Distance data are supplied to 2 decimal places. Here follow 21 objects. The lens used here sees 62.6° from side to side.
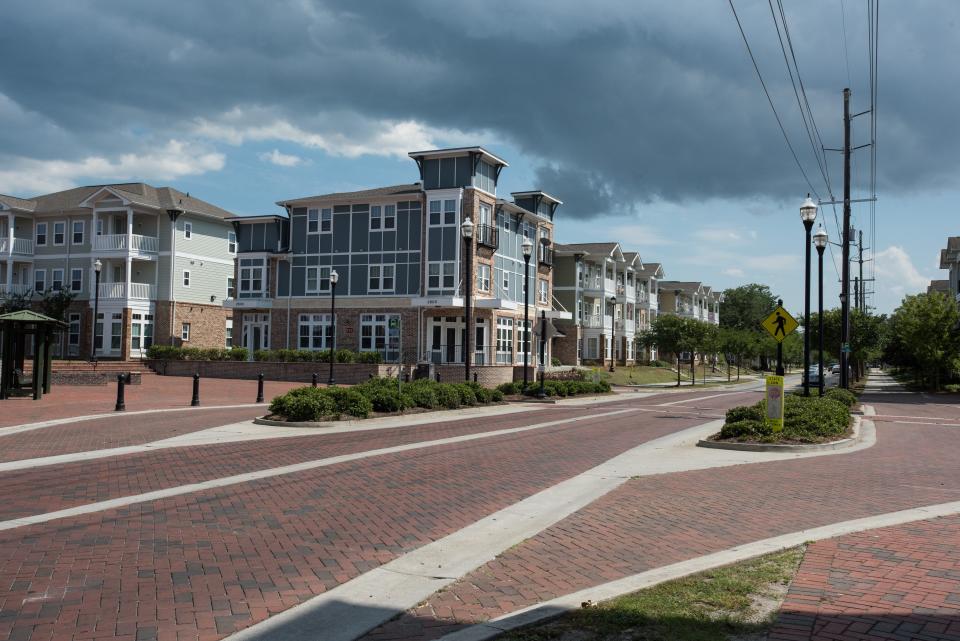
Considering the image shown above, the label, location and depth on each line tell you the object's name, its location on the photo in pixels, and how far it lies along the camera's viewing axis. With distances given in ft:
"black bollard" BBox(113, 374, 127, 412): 69.51
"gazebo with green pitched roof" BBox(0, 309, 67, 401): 77.77
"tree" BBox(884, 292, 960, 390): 140.46
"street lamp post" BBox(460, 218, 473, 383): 83.25
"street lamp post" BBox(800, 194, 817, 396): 67.36
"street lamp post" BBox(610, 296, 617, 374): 203.41
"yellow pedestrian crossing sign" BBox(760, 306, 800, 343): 57.96
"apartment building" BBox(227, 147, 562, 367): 145.28
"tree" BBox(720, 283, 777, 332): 423.64
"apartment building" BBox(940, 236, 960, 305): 186.29
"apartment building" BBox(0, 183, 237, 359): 159.43
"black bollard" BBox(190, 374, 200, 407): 77.04
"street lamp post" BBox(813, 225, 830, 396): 76.82
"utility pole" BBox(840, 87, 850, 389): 100.78
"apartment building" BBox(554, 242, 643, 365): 208.64
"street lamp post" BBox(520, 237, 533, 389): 92.45
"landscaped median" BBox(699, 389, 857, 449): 50.47
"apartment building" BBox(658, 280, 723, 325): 297.94
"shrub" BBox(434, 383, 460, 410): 76.43
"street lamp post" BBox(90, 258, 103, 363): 128.26
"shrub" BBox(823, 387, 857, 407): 79.20
